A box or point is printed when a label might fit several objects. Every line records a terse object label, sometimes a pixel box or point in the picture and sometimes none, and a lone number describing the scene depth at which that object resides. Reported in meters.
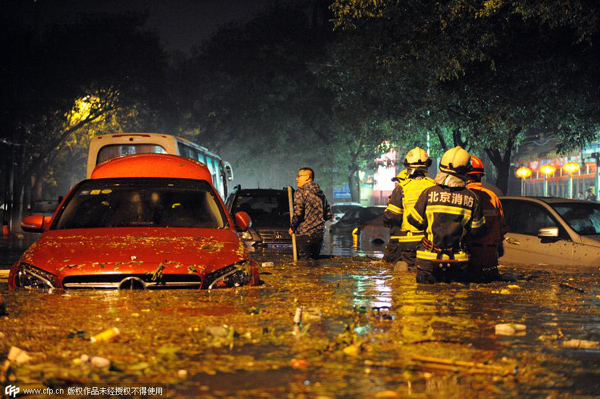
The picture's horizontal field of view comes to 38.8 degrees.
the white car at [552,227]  12.42
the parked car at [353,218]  29.52
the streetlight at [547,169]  33.93
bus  20.62
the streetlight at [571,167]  33.56
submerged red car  7.24
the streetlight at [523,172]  33.29
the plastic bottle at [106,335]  5.57
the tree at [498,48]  15.61
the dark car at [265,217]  16.11
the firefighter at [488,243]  9.63
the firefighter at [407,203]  10.62
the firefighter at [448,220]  8.84
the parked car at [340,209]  39.00
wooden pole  13.02
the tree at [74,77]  39.44
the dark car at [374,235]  22.53
